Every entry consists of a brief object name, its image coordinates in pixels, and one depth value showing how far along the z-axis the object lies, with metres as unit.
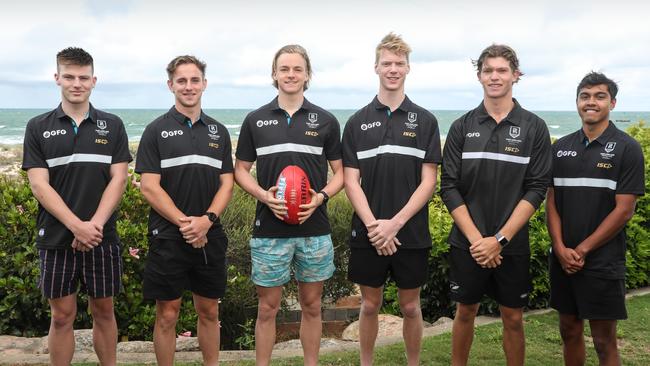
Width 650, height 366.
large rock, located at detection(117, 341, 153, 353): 6.06
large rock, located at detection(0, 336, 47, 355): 5.92
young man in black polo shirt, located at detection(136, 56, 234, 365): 4.78
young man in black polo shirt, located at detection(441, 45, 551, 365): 4.75
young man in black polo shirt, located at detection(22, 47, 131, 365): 4.71
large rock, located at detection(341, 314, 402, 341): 7.00
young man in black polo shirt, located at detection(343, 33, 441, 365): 4.99
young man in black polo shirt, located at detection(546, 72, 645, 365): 4.66
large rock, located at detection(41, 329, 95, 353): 6.03
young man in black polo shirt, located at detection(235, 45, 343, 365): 4.93
